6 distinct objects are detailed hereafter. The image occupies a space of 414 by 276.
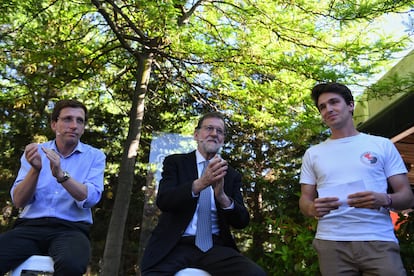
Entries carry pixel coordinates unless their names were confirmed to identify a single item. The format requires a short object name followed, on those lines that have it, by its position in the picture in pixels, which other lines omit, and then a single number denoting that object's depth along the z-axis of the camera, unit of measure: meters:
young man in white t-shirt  2.17
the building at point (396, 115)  5.13
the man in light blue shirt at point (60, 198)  2.35
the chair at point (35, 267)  2.35
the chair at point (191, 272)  2.32
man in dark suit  2.36
